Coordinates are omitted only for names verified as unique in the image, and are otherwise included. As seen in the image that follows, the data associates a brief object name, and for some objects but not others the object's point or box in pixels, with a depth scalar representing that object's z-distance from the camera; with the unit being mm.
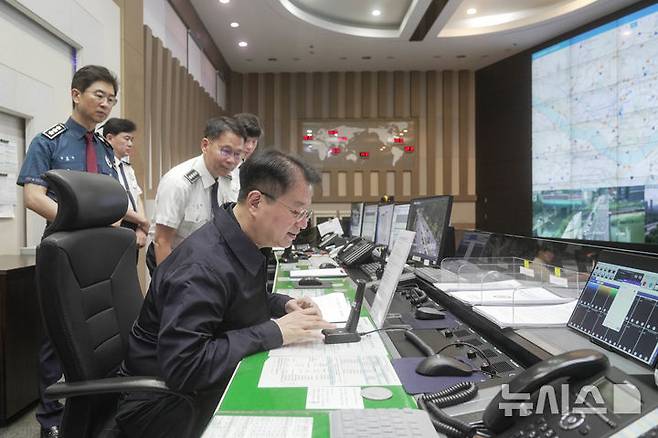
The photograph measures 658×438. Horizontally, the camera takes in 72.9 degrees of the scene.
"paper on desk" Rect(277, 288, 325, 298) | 1801
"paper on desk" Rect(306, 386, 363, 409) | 783
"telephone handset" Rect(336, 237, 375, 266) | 2661
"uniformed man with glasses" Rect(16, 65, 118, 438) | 1850
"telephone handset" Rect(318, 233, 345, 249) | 3964
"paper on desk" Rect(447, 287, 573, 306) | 1273
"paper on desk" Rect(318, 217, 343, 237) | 4480
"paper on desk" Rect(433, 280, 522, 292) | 1471
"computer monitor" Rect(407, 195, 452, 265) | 1732
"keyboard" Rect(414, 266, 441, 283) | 1749
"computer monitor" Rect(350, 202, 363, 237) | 3913
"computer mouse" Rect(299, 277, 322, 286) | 2014
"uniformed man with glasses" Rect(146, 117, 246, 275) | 2324
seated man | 938
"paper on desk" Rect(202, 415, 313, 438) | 682
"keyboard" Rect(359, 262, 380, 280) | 2260
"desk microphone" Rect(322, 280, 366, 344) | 1143
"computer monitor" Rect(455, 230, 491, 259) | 2653
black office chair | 1035
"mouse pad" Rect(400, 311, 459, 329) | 1334
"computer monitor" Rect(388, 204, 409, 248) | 2318
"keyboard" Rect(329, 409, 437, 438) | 643
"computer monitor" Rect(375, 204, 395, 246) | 2688
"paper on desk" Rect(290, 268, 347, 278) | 2254
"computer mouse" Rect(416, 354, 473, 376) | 922
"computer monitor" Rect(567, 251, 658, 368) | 793
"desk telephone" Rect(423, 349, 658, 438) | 564
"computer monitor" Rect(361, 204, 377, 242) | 3245
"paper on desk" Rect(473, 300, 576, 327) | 1090
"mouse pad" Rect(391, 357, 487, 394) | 863
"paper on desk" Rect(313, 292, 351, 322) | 1362
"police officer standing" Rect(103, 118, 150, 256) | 2922
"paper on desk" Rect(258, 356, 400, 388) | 883
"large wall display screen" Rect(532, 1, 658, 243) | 4676
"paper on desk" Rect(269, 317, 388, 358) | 1053
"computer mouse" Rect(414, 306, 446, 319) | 1401
